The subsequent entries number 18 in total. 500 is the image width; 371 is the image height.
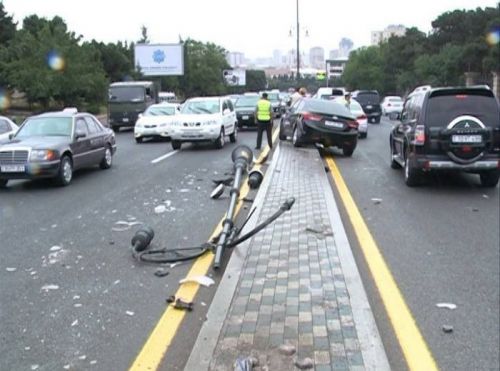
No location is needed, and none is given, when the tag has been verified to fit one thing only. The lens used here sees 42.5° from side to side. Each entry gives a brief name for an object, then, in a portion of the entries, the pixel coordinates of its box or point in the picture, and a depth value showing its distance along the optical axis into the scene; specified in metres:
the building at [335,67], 162.75
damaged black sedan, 17.36
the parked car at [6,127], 15.54
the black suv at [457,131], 11.12
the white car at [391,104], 46.37
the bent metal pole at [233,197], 6.62
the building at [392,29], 184.00
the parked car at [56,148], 12.31
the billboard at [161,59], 55.91
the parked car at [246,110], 29.05
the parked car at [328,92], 34.67
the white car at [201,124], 20.19
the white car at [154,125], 23.95
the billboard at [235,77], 107.75
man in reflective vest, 18.62
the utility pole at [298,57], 66.33
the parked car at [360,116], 23.81
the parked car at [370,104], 37.72
